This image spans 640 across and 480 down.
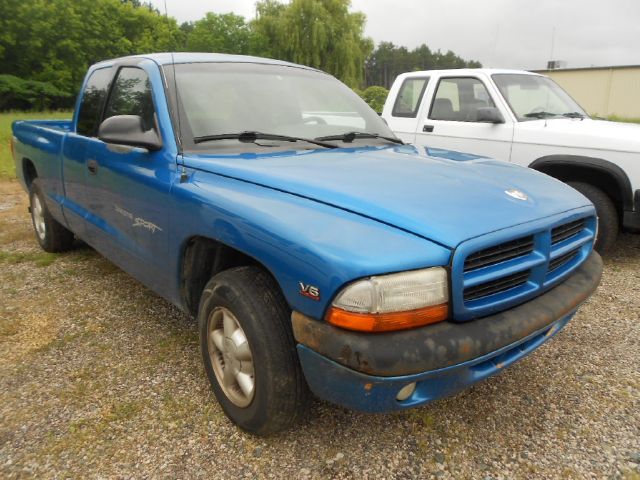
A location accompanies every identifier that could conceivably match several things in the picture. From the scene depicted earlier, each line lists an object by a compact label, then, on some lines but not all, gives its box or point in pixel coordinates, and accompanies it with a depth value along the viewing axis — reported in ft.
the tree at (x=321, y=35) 127.85
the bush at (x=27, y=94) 113.16
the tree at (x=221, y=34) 180.55
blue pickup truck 5.43
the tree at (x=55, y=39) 130.00
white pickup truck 14.56
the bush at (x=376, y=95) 86.84
